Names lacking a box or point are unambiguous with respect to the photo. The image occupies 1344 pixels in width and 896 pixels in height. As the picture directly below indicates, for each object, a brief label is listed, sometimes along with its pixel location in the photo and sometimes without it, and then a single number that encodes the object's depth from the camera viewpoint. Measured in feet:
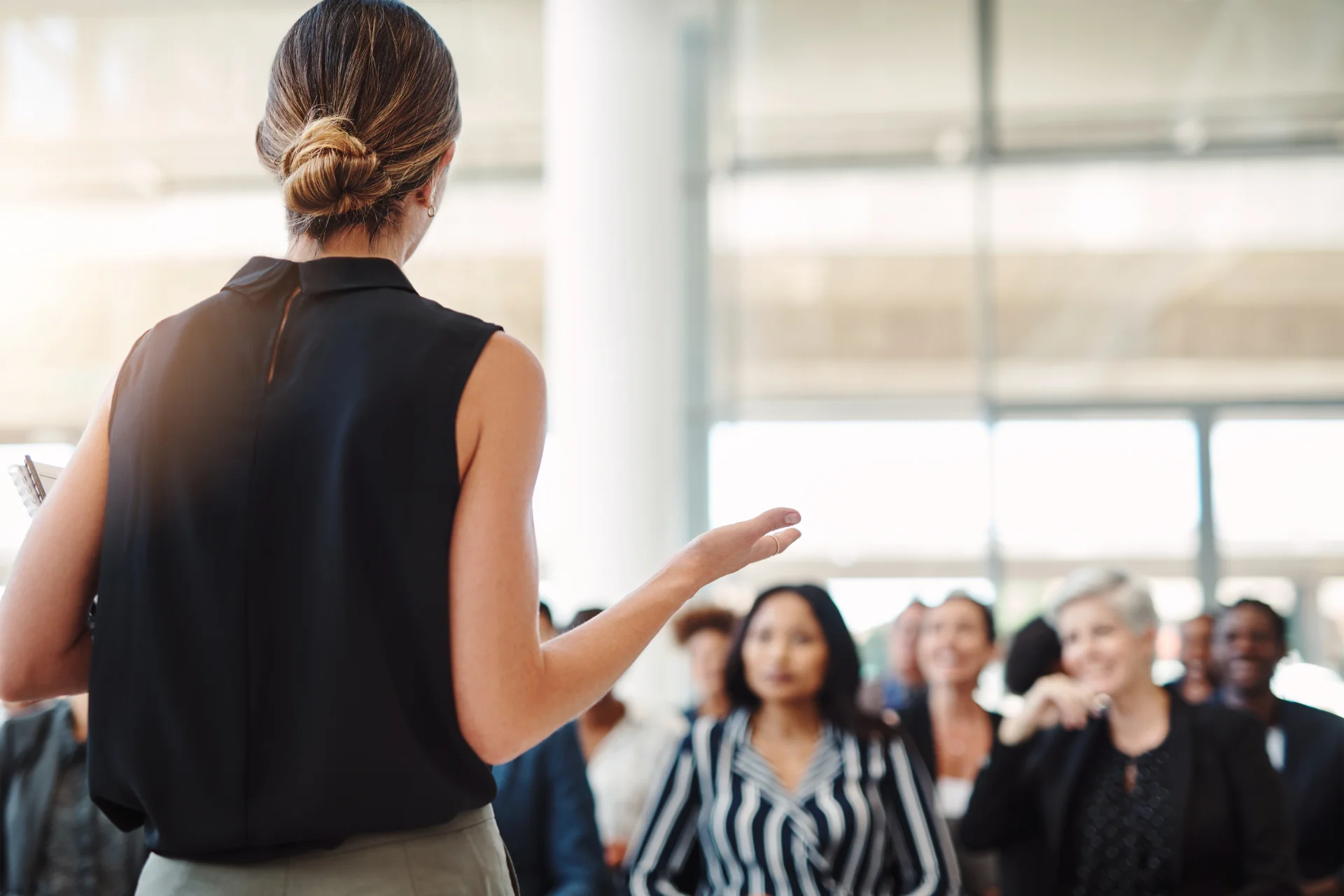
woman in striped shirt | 9.52
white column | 20.44
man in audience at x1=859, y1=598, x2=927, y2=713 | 17.46
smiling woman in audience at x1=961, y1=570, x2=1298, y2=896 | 9.59
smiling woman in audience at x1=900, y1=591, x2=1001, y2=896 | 13.29
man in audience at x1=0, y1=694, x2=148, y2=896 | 8.64
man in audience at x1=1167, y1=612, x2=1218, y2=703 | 16.79
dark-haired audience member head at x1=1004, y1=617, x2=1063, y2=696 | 13.15
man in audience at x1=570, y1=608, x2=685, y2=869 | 13.76
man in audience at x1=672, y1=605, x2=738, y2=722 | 15.66
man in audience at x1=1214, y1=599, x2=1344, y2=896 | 13.20
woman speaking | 2.81
